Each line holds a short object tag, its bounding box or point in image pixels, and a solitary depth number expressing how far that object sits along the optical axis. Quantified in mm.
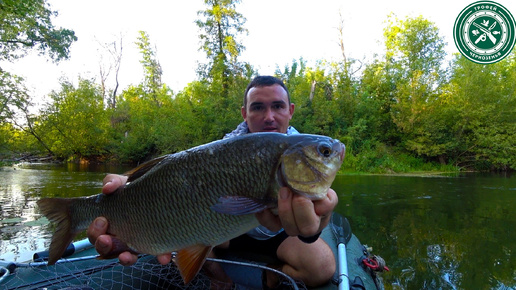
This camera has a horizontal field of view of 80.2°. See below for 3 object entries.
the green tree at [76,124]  20438
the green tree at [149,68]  29703
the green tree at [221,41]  20406
